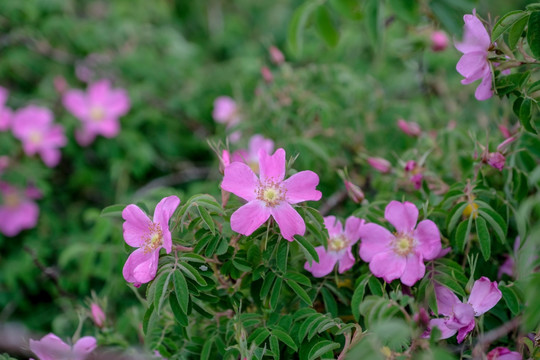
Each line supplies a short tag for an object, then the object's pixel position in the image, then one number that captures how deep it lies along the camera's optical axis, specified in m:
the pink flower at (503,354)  0.66
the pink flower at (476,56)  0.68
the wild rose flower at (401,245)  0.69
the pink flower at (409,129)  0.82
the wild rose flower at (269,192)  0.67
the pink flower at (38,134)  0.91
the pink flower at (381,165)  0.78
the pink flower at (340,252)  0.70
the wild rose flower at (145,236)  0.67
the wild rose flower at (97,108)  0.95
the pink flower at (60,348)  0.68
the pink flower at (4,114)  0.92
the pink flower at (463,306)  0.66
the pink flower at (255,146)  0.87
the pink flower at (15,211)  0.90
